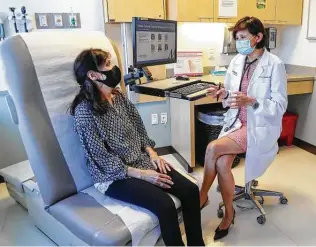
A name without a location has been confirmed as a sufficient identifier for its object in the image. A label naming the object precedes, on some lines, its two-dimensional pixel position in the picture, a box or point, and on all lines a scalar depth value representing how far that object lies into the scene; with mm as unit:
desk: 2658
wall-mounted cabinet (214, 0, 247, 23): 2810
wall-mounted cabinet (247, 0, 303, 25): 2932
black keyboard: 1769
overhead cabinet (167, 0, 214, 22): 2625
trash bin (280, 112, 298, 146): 3272
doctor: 1896
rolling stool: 2096
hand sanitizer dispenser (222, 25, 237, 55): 3162
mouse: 2180
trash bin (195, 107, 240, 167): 2715
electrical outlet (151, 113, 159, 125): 3045
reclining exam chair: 1523
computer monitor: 1873
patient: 1496
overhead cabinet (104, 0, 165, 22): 2547
